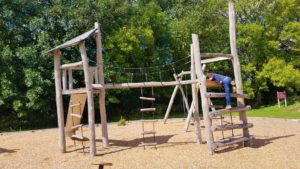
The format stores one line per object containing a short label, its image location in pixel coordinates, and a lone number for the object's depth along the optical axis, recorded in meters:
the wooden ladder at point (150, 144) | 8.37
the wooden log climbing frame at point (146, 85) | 7.51
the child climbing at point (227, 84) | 7.79
